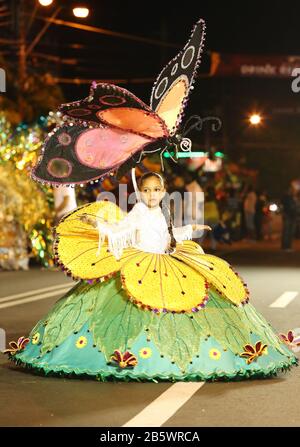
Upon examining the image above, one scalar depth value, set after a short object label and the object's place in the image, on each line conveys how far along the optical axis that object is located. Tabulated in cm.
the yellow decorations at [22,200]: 2622
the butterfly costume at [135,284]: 1016
